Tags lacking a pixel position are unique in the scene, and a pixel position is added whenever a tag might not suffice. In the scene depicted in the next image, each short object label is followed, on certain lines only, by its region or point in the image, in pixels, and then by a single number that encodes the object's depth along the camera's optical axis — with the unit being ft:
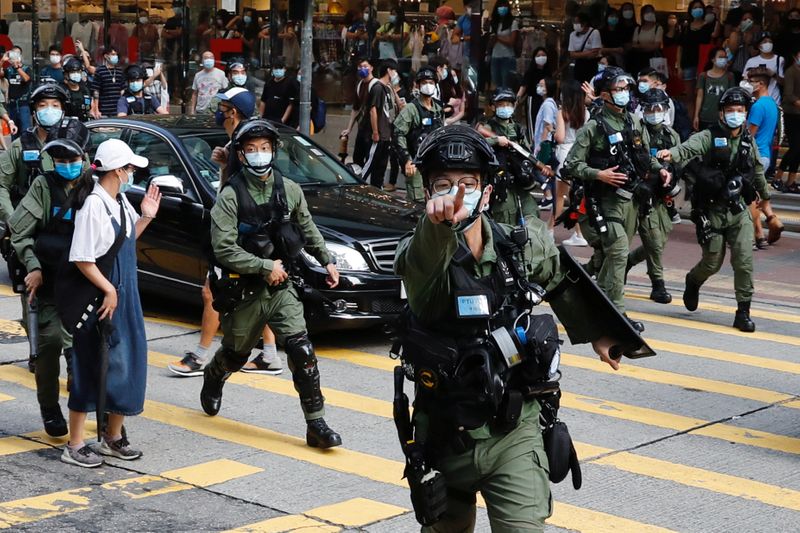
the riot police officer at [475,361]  14.92
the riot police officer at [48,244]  24.93
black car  32.58
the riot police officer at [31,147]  29.94
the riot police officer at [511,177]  39.29
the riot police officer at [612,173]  35.45
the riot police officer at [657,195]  37.93
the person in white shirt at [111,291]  22.97
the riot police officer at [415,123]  46.01
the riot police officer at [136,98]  66.54
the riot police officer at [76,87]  57.88
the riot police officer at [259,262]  25.00
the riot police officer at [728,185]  36.22
